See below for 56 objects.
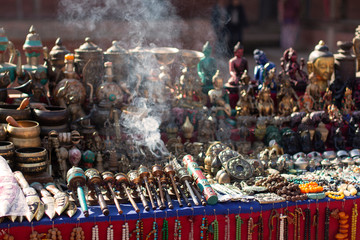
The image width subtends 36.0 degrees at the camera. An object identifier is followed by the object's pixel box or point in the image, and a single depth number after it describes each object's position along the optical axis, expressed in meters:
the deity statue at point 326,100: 5.81
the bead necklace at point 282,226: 4.13
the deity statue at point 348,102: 5.78
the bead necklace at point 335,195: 4.31
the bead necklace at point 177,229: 3.94
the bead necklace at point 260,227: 4.09
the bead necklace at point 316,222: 4.25
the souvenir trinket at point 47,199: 3.74
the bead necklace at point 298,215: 4.17
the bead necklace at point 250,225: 4.06
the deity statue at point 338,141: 5.43
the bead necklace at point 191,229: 3.97
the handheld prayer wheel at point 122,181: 4.15
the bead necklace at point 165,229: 3.92
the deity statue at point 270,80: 5.69
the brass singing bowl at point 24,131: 4.38
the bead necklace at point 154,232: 3.89
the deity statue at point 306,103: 5.70
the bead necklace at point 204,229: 3.99
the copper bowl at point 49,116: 4.68
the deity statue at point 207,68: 5.84
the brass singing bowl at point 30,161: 4.22
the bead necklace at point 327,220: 4.26
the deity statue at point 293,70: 6.07
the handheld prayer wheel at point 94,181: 4.00
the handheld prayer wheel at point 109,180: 4.08
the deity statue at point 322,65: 5.96
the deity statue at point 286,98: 5.65
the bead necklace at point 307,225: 4.21
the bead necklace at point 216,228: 4.00
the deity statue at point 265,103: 5.54
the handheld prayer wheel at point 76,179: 4.04
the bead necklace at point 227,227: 4.04
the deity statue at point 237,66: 5.99
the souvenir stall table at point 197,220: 3.74
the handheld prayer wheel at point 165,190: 3.98
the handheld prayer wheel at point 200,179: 4.06
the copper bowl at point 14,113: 4.61
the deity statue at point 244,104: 5.57
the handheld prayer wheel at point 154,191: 3.96
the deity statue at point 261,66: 5.88
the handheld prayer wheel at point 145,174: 4.18
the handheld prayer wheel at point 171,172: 4.26
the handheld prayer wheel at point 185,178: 4.11
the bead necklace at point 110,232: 3.81
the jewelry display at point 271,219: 4.12
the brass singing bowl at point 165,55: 5.48
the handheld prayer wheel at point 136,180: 4.17
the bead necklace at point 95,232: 3.78
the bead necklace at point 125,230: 3.84
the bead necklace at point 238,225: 4.03
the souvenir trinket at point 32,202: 3.70
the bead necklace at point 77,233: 3.73
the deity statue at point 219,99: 5.46
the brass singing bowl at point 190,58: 5.74
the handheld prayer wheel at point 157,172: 4.30
